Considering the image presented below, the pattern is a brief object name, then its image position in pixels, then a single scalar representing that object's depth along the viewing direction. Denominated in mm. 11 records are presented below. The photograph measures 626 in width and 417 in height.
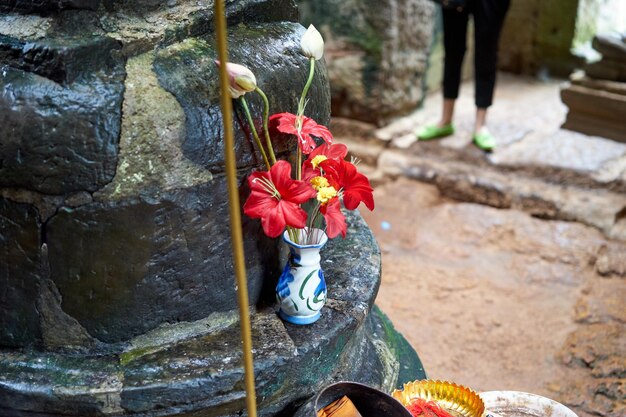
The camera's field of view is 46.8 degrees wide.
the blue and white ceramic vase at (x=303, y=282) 1855
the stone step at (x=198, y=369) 1645
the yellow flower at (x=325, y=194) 1777
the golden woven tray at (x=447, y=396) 2088
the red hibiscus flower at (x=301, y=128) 1774
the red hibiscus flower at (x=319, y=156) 1854
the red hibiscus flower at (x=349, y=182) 1851
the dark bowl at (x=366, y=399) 1837
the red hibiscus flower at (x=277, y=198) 1699
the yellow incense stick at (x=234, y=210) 1042
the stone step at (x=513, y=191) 3924
